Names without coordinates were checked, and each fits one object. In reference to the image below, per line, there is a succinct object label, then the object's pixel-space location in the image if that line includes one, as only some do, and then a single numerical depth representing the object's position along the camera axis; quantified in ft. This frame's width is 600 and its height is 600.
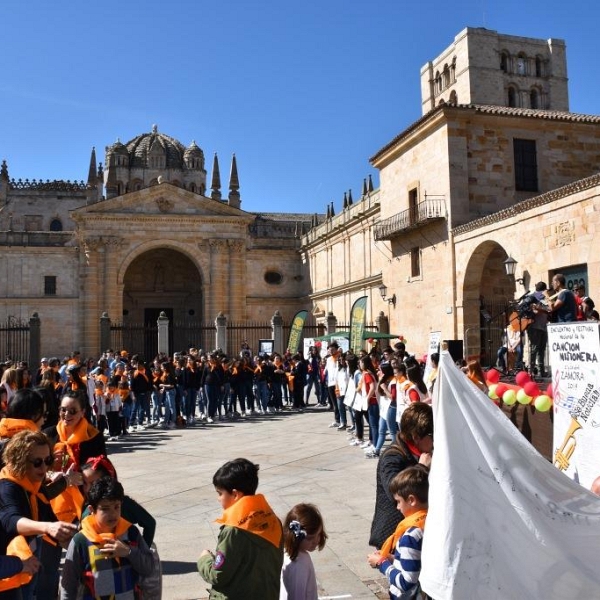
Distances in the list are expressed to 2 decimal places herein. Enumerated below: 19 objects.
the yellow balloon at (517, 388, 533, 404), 25.43
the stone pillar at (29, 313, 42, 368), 78.12
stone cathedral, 69.00
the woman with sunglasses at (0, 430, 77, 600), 10.98
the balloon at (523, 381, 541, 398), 25.50
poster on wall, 17.89
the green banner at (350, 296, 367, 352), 60.54
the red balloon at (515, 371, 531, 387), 27.12
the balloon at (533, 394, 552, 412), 23.85
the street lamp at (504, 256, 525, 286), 58.34
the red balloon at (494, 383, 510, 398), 28.08
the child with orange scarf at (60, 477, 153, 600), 10.71
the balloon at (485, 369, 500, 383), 30.66
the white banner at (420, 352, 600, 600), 9.71
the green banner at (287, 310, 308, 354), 71.97
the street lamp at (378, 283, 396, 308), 85.28
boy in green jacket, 10.42
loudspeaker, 49.15
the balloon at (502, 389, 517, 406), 26.45
